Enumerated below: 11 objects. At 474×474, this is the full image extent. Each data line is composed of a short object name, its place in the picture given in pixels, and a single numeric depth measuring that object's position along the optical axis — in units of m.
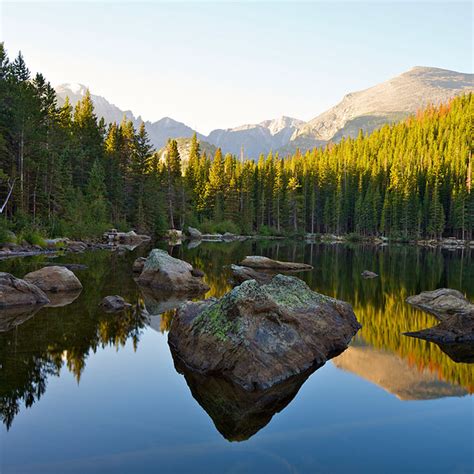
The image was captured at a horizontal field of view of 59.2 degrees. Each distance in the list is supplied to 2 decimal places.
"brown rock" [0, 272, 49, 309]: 13.42
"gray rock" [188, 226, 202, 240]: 71.44
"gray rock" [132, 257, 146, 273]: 23.47
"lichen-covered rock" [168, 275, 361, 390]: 8.56
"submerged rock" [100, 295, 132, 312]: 14.24
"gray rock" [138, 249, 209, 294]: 18.94
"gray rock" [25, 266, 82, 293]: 16.41
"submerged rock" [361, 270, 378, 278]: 26.76
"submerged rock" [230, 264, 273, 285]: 21.09
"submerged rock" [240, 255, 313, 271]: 27.39
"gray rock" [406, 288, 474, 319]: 15.59
